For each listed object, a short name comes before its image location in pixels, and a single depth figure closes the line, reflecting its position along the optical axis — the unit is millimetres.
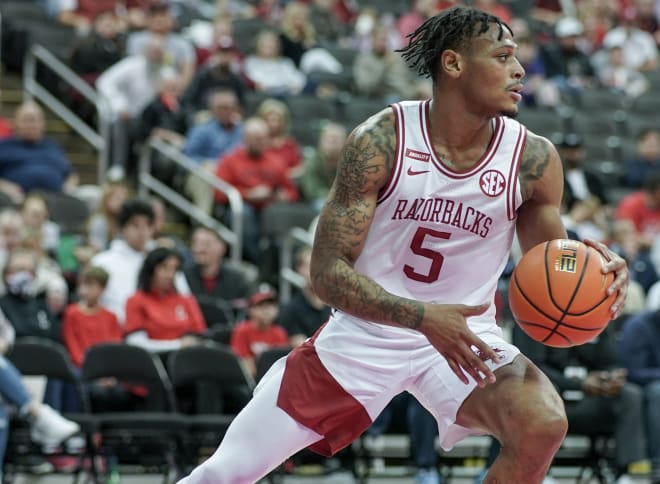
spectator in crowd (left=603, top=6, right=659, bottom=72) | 18266
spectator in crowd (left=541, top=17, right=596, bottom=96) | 17484
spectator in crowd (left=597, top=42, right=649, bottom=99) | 17609
